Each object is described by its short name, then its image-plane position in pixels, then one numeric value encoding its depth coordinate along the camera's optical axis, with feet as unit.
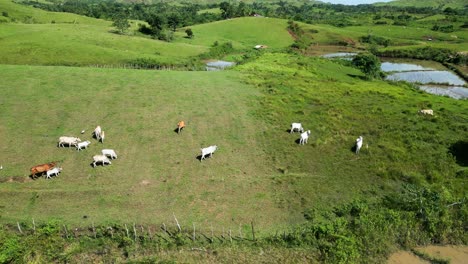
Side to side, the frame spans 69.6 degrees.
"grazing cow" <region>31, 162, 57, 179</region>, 72.33
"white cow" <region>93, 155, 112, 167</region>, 77.48
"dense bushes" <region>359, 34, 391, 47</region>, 366.84
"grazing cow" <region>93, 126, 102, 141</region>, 90.84
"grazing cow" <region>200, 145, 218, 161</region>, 83.26
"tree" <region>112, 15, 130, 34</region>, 261.65
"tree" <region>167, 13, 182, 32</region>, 335.47
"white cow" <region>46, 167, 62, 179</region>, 72.38
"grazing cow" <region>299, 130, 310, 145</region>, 93.25
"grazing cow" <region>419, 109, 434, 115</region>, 122.01
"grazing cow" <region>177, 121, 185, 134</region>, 97.76
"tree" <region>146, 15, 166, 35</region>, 281.95
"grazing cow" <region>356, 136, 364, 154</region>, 89.51
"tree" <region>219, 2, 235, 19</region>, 459.73
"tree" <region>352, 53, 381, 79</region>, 203.21
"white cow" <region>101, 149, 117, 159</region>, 81.15
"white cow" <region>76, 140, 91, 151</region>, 84.74
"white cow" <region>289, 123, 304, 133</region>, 100.52
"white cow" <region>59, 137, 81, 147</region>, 85.20
